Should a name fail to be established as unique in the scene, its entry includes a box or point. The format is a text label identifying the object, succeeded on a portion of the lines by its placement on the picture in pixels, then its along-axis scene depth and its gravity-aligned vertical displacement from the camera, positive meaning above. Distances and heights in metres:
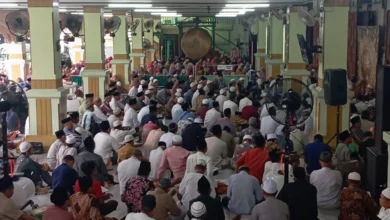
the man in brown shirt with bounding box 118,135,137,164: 7.87 -1.28
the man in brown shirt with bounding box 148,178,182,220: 5.79 -1.48
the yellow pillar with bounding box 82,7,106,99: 14.62 +0.06
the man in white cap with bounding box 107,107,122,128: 10.08 -1.09
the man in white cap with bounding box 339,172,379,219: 5.78 -1.48
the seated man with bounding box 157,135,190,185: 7.42 -1.34
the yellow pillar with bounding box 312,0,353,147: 9.90 +0.07
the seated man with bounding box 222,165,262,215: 6.43 -1.55
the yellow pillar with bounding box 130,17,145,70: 21.58 +0.20
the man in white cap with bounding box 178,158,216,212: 6.25 -1.41
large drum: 14.31 +0.33
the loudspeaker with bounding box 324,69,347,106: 8.36 -0.47
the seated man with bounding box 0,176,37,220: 5.35 -1.39
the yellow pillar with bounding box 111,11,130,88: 18.31 +0.04
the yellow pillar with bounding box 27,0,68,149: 10.03 -0.35
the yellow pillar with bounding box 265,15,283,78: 17.53 +0.22
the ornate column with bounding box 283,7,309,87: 13.91 +0.10
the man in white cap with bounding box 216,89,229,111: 12.52 -0.95
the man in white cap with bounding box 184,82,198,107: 13.65 -0.92
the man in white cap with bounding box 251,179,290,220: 5.13 -1.37
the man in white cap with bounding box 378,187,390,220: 5.08 -1.32
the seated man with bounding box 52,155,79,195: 6.51 -1.36
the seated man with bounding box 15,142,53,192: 7.28 -1.44
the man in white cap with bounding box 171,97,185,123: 10.70 -1.04
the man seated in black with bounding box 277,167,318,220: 5.63 -1.40
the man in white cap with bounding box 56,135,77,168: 7.59 -1.24
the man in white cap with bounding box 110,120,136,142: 9.35 -1.25
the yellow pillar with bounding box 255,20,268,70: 21.70 +0.35
